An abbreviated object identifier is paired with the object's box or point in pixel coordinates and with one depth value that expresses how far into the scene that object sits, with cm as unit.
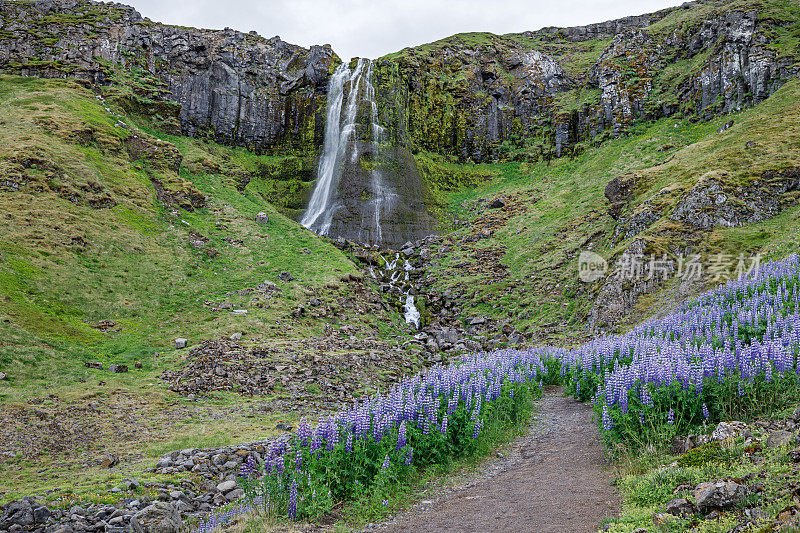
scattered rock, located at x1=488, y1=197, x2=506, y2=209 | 5709
